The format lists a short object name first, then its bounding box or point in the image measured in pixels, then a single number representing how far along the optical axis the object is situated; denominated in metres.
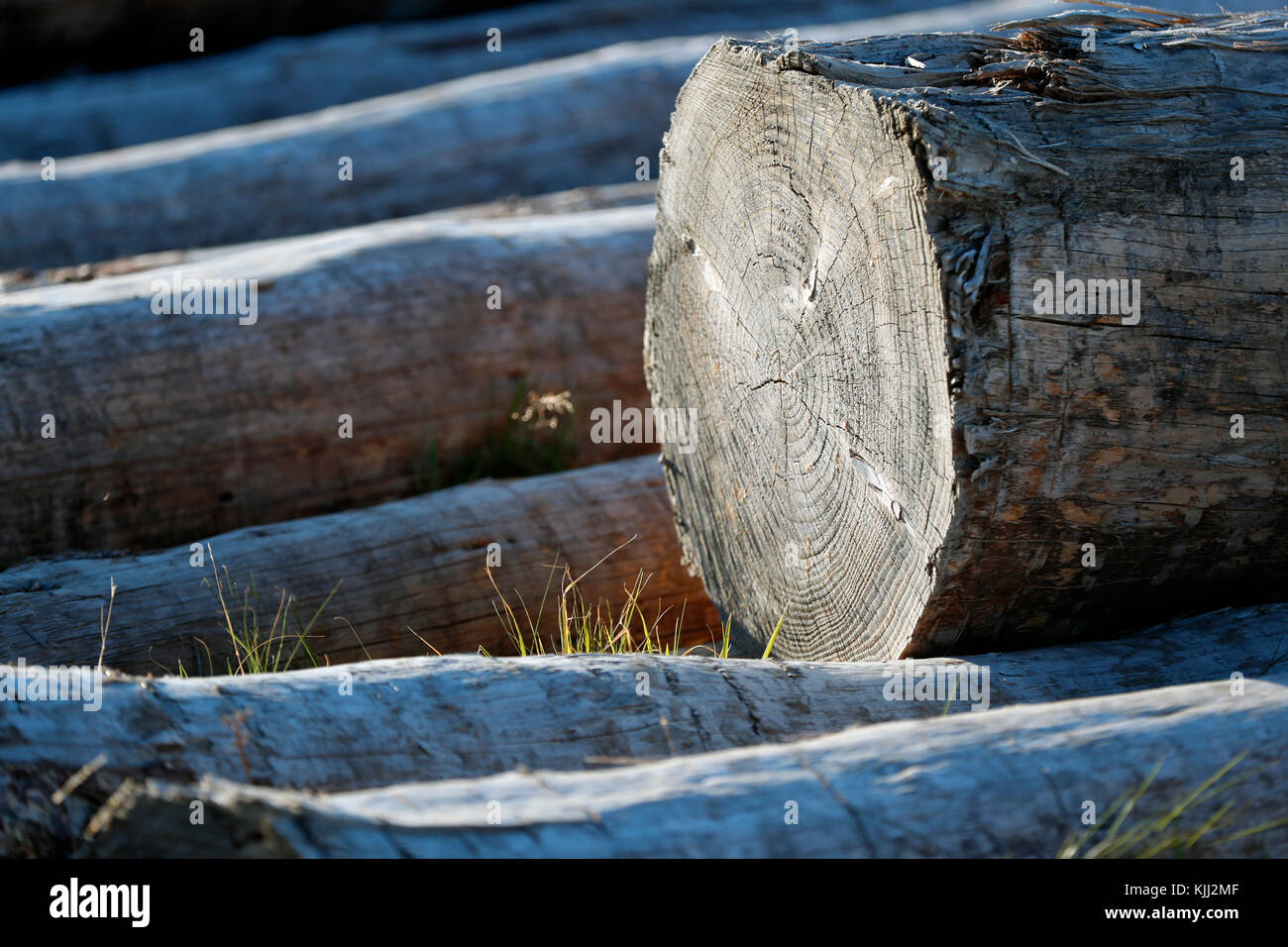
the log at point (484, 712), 3.66
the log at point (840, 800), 3.06
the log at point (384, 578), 6.30
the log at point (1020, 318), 4.47
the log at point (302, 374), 7.54
